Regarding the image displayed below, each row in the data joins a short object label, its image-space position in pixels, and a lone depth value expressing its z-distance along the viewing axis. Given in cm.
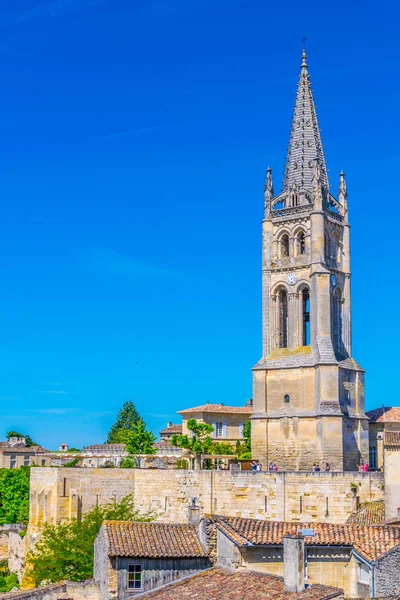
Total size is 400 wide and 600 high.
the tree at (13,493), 8606
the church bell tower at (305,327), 6234
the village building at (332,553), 3081
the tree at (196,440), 6876
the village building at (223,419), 8775
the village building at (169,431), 10338
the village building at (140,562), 3516
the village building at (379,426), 6567
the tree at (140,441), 7288
